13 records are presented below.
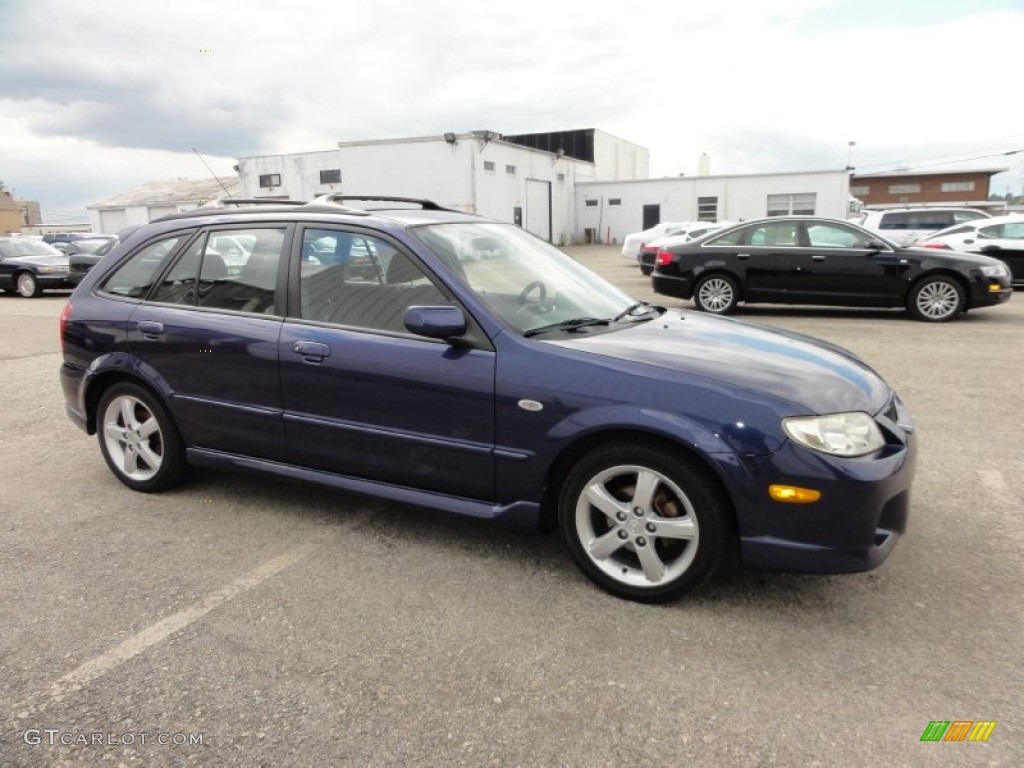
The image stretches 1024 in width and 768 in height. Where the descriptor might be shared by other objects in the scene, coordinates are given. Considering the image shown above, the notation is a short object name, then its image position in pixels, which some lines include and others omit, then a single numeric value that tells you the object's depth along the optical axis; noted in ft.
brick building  194.70
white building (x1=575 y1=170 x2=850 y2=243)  118.11
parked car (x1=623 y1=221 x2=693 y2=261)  69.56
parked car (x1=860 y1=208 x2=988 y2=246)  57.47
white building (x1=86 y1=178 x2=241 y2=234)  147.54
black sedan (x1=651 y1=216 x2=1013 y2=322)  33.09
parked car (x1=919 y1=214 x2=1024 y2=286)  44.91
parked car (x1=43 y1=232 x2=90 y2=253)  116.06
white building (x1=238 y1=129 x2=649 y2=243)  100.07
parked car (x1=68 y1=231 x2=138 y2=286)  55.06
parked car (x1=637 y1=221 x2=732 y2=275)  54.70
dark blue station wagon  8.90
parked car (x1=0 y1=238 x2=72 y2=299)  54.75
